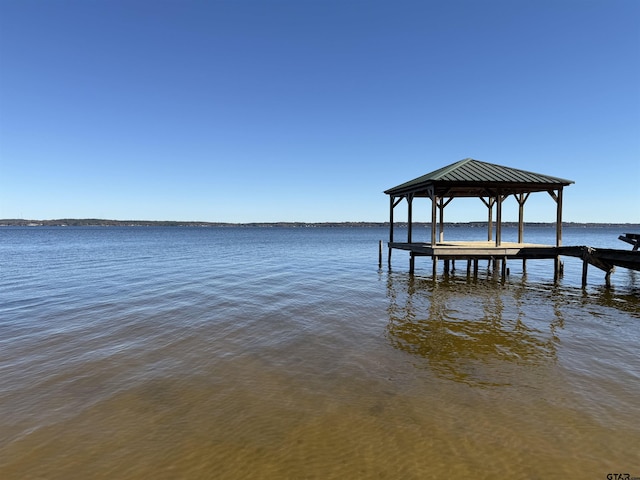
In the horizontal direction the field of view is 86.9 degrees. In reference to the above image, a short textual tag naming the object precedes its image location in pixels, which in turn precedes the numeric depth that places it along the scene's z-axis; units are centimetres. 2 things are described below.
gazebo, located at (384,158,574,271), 1684
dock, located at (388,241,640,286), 1662
